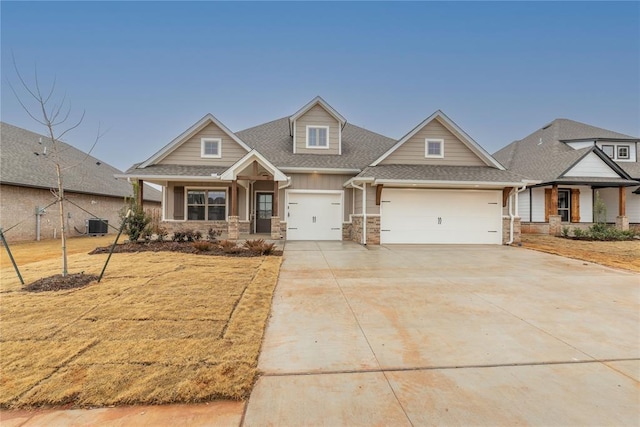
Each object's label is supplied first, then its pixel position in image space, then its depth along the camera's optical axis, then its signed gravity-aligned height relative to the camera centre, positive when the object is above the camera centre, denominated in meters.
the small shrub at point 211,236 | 11.67 -0.86
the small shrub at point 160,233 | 11.05 -0.72
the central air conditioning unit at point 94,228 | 17.36 -0.86
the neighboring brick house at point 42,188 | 13.48 +1.41
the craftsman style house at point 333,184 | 12.45 +1.43
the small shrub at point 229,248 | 9.24 -1.08
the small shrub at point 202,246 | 9.32 -1.03
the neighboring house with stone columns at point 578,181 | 16.27 +2.07
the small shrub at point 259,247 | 9.12 -1.03
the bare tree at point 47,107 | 5.63 +2.14
